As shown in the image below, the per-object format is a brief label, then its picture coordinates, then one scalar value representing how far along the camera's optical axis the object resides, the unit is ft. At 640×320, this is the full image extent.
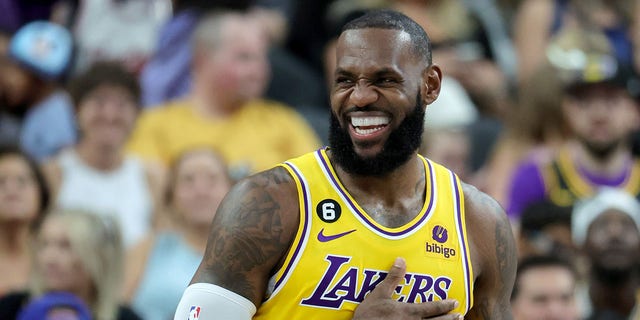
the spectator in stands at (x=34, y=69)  61.21
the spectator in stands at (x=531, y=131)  59.47
